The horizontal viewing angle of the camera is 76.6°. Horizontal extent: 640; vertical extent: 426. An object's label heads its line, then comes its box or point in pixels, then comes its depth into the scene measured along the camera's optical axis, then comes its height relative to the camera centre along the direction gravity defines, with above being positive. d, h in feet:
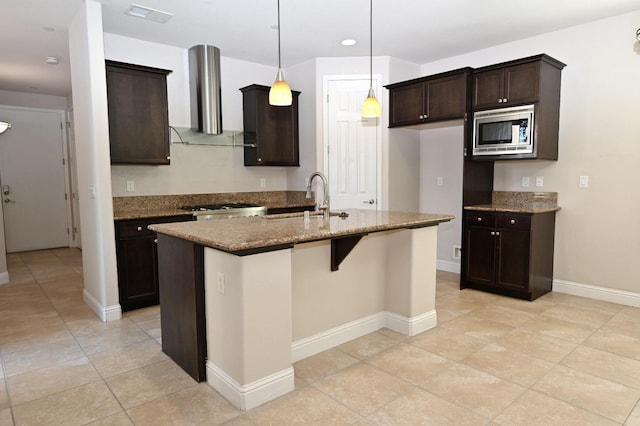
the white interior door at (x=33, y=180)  22.07 +0.03
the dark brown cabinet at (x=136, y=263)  12.31 -2.57
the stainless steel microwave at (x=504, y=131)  13.10 +1.55
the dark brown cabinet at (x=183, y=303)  7.98 -2.58
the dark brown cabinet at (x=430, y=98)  14.51 +3.00
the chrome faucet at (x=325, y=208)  10.34 -0.77
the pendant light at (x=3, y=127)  14.64 +1.97
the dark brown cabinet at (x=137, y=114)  12.87 +2.16
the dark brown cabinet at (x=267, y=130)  16.61 +2.05
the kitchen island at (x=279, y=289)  7.27 -2.42
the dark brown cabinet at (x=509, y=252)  13.24 -2.59
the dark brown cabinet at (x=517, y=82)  12.85 +3.11
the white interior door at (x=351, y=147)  16.90 +1.29
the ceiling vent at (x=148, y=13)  11.72 +4.94
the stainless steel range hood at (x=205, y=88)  14.89 +3.38
